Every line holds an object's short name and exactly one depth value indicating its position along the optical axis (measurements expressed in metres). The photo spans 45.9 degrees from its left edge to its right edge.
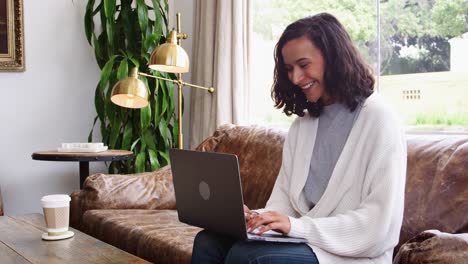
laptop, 1.36
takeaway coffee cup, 1.76
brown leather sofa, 1.74
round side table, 2.83
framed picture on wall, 3.52
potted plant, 3.43
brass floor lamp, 2.57
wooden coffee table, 1.53
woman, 1.40
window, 2.59
